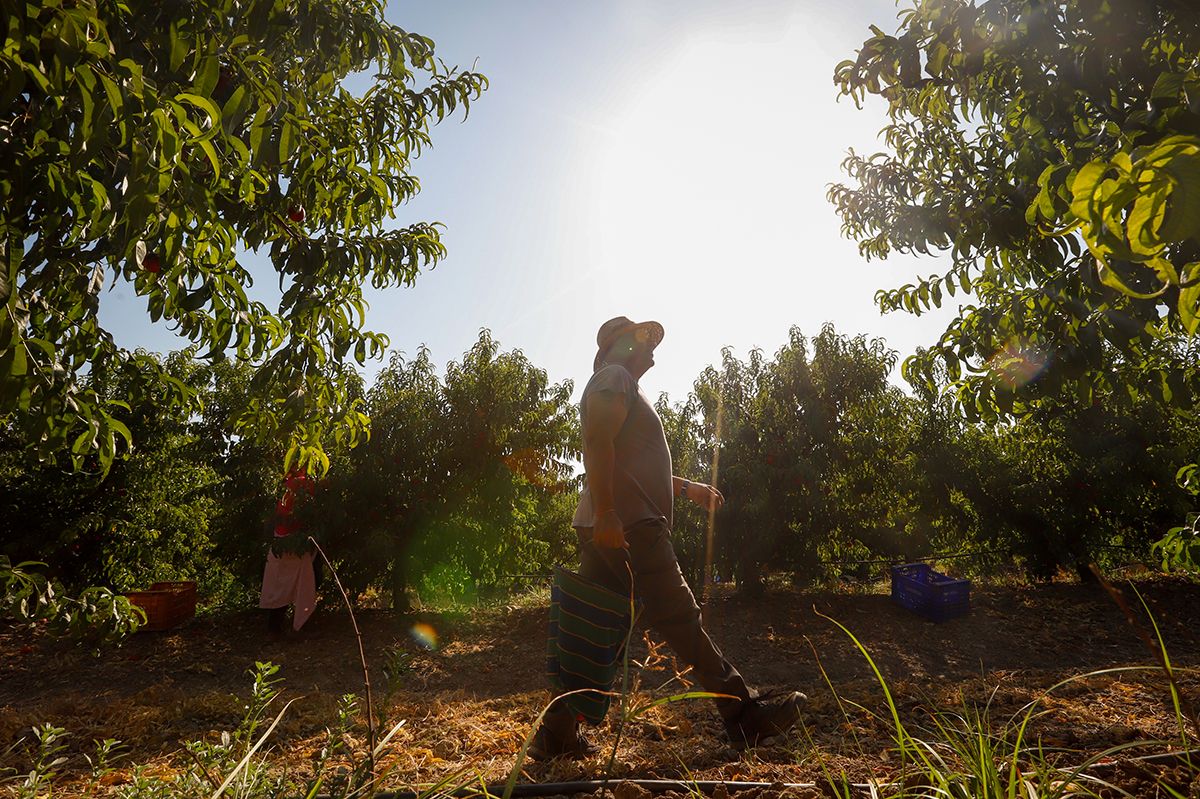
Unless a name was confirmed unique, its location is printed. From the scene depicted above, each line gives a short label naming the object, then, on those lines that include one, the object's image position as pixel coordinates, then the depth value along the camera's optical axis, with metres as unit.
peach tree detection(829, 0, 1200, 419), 1.95
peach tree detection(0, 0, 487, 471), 1.07
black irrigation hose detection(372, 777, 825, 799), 1.69
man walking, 2.30
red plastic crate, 5.98
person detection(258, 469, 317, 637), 5.85
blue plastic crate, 6.09
